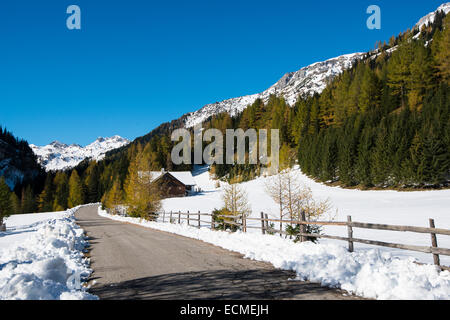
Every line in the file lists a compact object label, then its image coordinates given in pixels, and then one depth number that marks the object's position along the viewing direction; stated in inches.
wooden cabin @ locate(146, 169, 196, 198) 3102.9
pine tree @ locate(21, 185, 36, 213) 3951.8
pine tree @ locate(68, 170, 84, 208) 3779.5
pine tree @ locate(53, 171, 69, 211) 3794.3
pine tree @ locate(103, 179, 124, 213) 2128.9
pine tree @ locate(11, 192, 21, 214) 3753.0
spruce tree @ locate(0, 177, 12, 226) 2075.9
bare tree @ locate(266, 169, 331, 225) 845.2
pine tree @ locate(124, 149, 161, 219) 1293.1
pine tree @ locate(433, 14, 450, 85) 2397.6
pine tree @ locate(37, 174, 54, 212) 3926.7
